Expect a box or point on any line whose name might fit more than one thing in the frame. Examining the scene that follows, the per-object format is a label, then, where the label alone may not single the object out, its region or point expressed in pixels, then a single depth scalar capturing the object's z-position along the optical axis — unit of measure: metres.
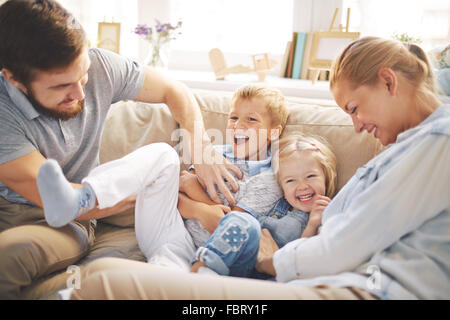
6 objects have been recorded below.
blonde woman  0.85
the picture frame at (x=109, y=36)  2.65
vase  2.59
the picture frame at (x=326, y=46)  2.25
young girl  1.12
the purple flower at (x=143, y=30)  2.50
